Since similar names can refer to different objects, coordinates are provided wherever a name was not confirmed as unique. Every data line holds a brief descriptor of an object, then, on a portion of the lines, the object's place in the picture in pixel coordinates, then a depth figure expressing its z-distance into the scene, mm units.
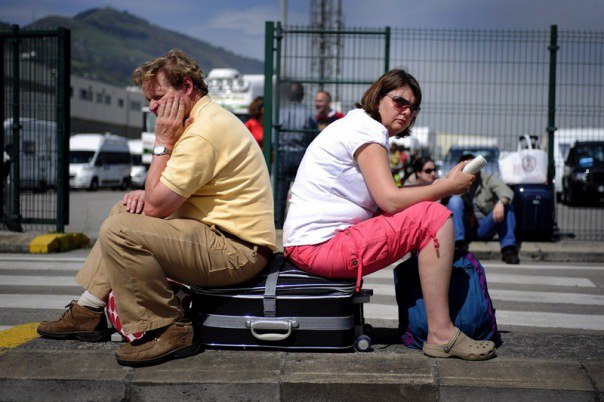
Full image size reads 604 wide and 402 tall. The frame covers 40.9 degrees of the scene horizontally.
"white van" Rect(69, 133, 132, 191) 37750
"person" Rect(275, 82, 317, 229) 11891
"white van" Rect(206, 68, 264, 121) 26609
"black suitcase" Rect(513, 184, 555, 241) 10781
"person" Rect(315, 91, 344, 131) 11562
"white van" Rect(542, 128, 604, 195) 11859
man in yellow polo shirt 3914
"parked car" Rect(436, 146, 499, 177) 11633
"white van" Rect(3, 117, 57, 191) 11258
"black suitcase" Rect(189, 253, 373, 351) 4051
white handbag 11305
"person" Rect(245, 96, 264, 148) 12250
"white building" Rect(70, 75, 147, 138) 68438
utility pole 11820
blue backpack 4180
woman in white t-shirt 4023
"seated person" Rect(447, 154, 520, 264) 9859
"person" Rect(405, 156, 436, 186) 11188
